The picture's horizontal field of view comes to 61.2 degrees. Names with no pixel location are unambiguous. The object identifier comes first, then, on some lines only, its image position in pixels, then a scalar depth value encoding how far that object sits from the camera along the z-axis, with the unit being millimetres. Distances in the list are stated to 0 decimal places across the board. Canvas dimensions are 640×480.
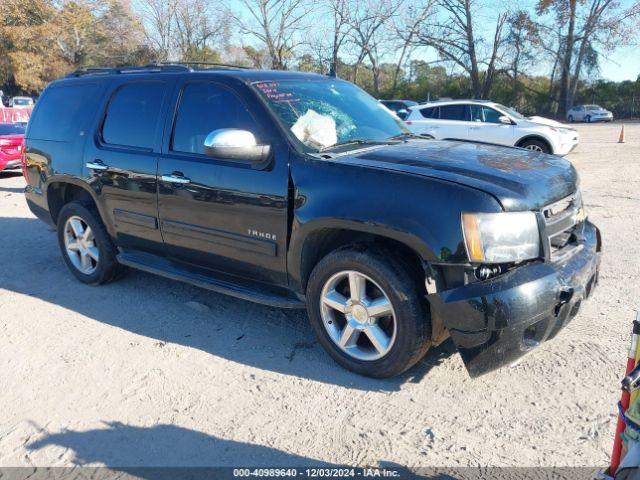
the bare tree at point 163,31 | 38188
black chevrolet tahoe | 2873
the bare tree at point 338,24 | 37875
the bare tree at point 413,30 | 42406
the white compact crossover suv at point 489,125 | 12883
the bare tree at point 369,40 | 40594
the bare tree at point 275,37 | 35906
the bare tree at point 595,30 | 40438
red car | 12422
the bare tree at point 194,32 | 38219
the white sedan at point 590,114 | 37938
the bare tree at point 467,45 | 42781
